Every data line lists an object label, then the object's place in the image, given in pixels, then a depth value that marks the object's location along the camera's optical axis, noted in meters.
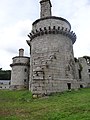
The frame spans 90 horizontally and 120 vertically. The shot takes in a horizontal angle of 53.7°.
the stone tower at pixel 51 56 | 11.74
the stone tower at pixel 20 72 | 19.38
